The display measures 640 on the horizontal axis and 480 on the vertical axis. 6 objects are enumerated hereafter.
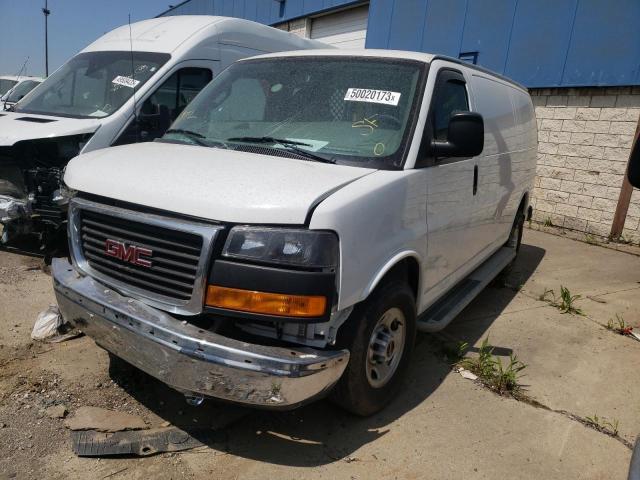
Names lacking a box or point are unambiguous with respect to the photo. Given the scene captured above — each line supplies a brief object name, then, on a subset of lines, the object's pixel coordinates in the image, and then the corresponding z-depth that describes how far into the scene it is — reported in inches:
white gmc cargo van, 86.8
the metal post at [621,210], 303.4
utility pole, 364.3
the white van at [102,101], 189.6
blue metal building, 295.0
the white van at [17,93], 343.2
